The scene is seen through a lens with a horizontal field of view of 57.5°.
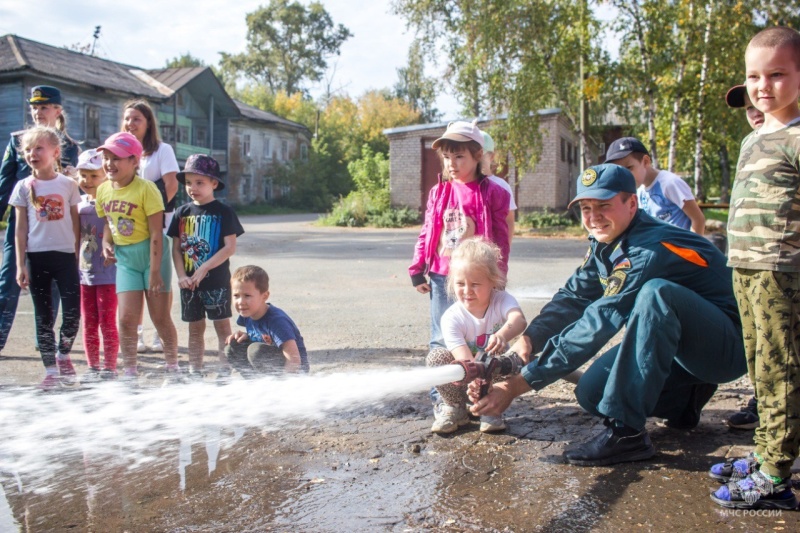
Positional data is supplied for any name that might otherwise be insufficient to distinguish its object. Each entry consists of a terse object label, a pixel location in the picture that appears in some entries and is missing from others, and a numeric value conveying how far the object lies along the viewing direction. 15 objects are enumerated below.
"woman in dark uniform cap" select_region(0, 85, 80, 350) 5.74
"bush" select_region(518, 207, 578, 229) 25.72
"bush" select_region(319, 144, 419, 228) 28.73
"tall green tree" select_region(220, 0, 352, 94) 69.25
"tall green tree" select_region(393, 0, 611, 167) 20.69
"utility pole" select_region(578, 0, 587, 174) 19.97
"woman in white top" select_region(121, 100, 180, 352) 5.72
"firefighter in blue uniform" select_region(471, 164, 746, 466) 3.21
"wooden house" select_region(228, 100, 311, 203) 47.97
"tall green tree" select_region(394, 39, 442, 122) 33.56
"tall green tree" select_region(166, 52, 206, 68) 69.56
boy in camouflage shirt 2.82
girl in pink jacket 4.47
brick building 28.38
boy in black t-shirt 5.14
